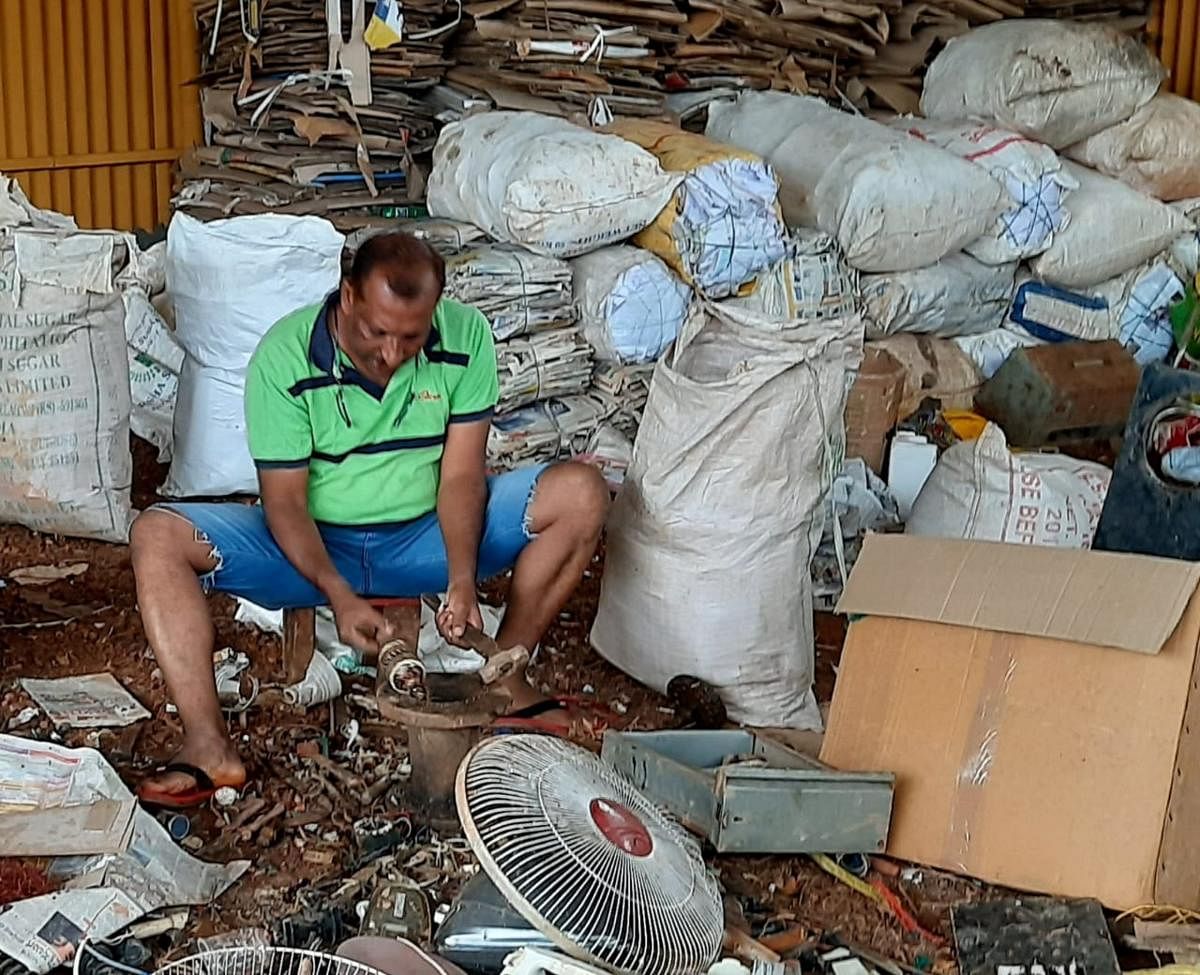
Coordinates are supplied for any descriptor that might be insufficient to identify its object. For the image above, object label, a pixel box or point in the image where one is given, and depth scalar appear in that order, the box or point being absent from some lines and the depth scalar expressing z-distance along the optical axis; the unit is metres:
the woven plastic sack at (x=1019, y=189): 5.19
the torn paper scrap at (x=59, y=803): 2.66
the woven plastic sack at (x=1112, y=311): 5.41
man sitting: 3.02
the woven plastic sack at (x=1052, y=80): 5.37
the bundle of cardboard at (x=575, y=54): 5.24
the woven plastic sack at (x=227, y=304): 4.37
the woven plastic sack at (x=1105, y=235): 5.32
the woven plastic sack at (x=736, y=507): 3.33
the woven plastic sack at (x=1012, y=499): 3.97
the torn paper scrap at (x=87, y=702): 3.29
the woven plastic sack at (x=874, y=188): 4.85
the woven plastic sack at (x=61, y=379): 3.94
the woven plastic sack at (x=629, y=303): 4.70
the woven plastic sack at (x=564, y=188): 4.62
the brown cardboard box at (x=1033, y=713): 2.62
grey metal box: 2.73
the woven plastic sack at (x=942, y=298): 5.08
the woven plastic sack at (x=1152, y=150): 5.51
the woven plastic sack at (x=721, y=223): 4.68
